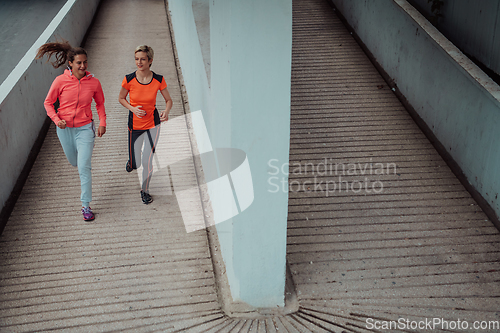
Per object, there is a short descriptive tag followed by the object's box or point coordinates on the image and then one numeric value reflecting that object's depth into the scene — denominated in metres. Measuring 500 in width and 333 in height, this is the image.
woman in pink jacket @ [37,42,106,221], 4.09
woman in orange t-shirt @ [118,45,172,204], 4.26
